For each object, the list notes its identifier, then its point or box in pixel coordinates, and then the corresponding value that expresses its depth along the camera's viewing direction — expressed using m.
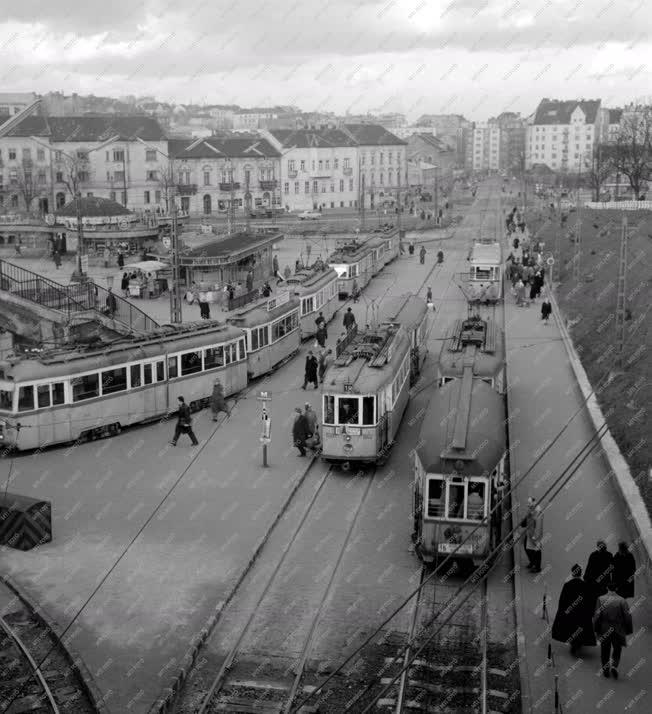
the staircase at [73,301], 32.41
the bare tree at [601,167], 102.81
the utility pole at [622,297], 26.34
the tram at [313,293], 34.59
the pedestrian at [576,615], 12.84
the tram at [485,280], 43.31
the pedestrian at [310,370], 27.39
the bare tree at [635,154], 96.88
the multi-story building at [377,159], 115.50
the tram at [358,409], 19.88
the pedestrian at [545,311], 38.66
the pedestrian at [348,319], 34.33
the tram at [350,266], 44.94
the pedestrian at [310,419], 21.64
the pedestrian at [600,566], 13.05
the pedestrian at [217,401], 24.36
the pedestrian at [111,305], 34.53
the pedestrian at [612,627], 12.25
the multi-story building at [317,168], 106.81
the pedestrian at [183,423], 22.12
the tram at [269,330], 28.16
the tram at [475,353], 21.11
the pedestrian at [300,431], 21.48
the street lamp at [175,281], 31.36
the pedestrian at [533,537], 15.38
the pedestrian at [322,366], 27.89
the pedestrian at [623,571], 13.16
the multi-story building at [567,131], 192.25
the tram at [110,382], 21.42
